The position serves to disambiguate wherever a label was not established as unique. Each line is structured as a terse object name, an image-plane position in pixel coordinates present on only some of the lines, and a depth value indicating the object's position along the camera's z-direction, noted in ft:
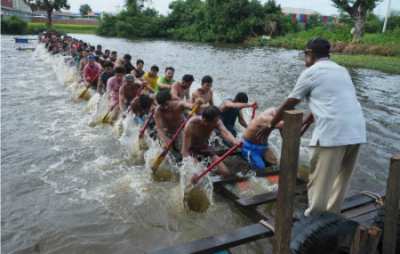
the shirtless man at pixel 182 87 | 29.84
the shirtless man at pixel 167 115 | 22.68
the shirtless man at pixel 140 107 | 26.94
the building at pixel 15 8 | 261.44
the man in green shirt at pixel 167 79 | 36.09
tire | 12.99
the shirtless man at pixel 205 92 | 27.68
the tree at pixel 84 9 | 401.19
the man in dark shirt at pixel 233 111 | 24.25
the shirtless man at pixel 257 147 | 20.31
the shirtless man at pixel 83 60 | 50.02
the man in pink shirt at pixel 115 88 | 34.47
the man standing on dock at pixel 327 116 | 12.44
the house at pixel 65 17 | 277.85
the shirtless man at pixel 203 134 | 19.17
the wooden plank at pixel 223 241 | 12.71
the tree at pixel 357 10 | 107.43
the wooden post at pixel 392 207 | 12.62
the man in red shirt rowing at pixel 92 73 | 45.11
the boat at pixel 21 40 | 100.42
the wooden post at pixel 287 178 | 10.73
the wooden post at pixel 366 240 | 12.59
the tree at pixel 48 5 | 194.80
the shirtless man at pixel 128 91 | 32.68
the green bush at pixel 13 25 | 175.11
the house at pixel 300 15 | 179.49
